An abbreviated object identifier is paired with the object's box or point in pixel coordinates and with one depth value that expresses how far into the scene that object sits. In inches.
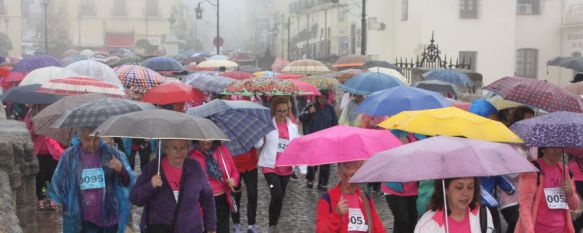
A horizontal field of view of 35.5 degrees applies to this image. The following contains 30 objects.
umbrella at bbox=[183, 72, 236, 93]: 558.6
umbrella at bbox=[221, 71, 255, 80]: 738.8
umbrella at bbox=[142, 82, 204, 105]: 505.4
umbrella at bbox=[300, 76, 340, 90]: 631.5
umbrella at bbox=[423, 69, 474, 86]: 697.6
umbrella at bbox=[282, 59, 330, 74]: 914.1
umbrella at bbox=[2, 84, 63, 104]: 394.6
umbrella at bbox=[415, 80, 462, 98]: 632.4
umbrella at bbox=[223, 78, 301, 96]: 433.4
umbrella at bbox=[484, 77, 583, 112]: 312.5
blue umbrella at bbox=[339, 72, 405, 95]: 495.8
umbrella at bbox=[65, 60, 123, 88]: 513.0
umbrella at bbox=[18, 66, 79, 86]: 484.4
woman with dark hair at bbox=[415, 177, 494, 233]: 187.0
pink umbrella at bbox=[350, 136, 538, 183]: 180.7
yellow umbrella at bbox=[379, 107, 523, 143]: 254.2
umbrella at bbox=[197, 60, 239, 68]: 1142.3
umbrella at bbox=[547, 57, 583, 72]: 805.3
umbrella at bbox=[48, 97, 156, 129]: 257.3
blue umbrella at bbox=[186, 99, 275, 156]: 321.4
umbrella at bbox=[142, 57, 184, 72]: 866.8
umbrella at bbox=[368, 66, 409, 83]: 712.8
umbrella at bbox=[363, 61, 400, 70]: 851.3
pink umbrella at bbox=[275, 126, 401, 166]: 230.2
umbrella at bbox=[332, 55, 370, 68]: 1018.1
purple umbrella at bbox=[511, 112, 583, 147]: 244.1
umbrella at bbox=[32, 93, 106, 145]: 292.8
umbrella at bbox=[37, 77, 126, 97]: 399.1
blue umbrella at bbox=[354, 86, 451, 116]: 362.3
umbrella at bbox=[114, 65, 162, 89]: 554.9
